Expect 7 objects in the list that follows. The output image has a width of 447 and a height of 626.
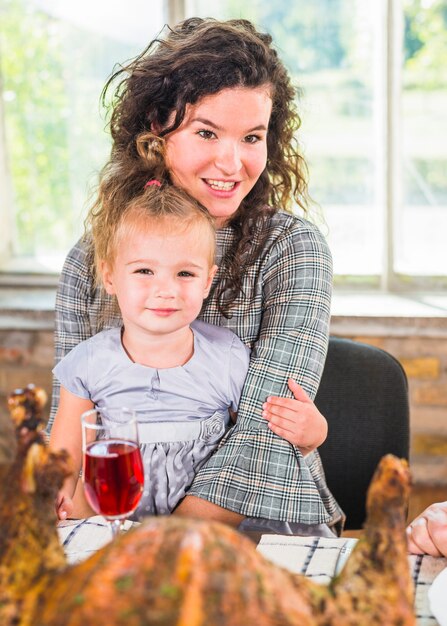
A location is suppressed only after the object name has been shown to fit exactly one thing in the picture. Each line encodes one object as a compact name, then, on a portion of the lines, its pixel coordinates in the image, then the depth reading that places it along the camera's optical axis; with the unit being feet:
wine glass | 3.27
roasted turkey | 1.74
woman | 4.94
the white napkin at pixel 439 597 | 3.05
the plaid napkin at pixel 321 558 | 3.51
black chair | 5.59
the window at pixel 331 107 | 10.32
